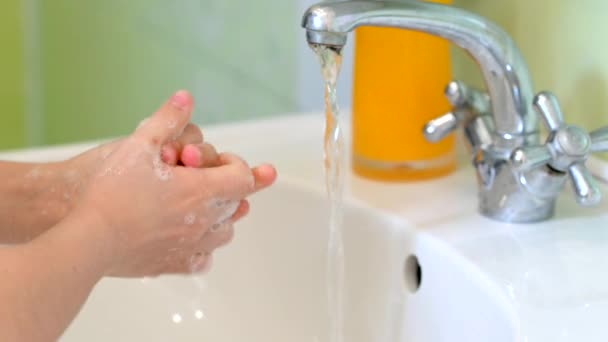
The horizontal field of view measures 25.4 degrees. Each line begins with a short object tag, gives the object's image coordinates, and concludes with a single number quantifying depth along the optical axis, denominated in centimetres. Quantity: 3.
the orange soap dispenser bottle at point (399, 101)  90
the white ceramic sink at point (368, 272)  78
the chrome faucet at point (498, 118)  77
